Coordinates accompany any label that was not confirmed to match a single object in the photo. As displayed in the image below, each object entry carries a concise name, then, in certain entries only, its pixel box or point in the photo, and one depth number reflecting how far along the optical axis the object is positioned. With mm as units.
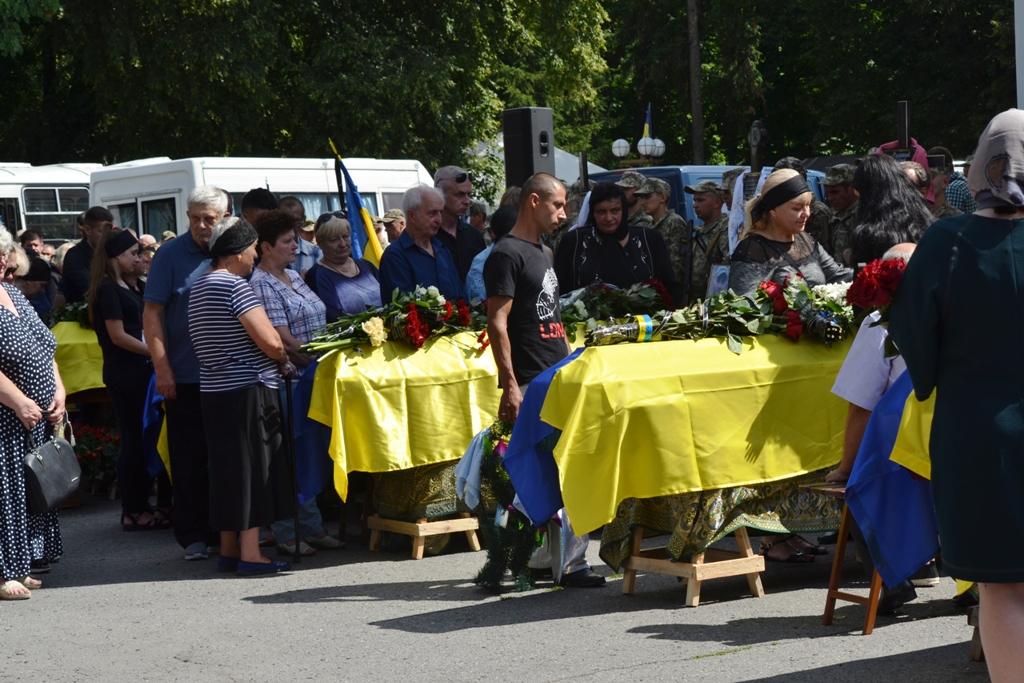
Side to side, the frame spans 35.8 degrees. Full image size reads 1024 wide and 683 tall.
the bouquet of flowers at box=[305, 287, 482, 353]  8359
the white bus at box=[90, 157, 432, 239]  20719
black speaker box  11477
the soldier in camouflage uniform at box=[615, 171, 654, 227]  11648
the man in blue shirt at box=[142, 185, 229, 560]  8711
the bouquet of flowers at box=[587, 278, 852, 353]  7145
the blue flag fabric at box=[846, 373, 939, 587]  6020
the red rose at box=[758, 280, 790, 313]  7301
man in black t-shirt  7352
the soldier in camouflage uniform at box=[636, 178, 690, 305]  11617
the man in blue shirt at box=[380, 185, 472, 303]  9117
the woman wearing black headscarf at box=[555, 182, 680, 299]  9078
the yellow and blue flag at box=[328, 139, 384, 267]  11445
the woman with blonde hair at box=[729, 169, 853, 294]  7480
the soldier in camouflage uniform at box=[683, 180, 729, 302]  11297
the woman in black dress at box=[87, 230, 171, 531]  9938
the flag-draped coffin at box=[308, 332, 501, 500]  8273
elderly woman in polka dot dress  8008
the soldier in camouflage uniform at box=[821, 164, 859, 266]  10547
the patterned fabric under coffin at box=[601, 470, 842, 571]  7082
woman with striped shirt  8047
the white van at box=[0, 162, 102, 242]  24484
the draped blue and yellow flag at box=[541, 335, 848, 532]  6766
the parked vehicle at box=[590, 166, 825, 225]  21547
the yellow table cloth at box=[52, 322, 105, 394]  11625
